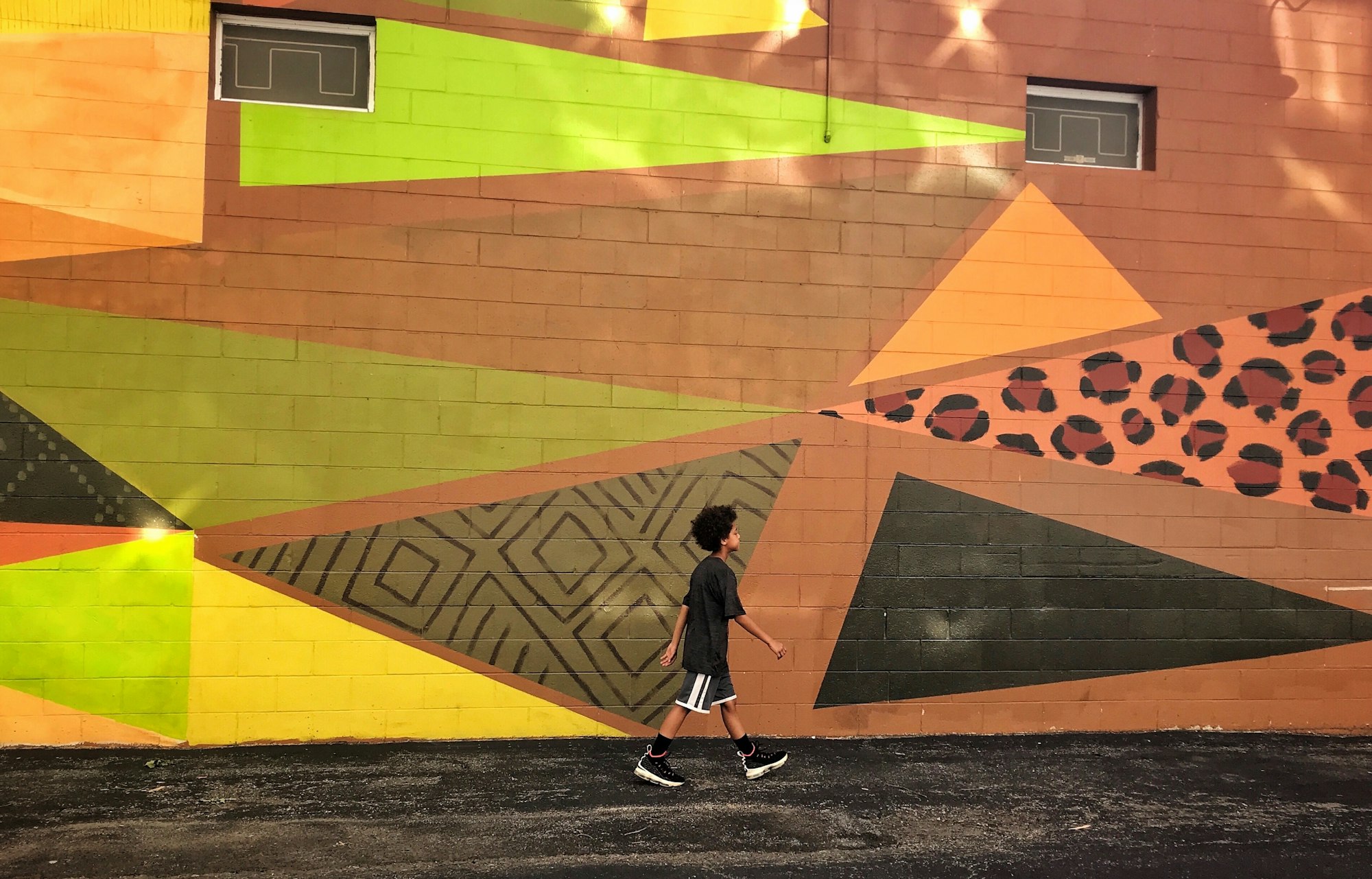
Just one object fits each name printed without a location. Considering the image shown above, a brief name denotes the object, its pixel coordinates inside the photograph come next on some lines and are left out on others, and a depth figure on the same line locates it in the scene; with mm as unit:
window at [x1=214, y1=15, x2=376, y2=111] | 6848
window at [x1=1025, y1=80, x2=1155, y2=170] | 7723
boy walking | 6051
